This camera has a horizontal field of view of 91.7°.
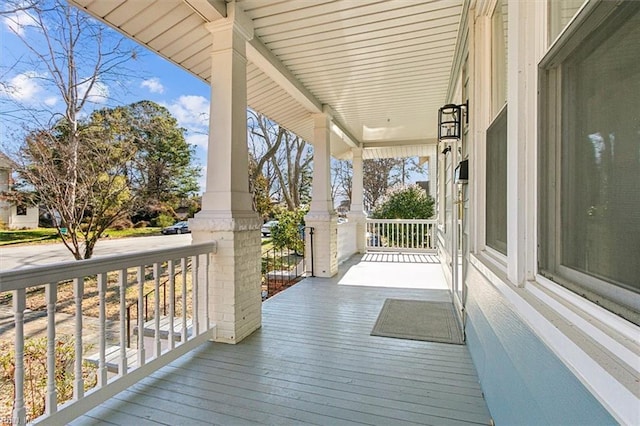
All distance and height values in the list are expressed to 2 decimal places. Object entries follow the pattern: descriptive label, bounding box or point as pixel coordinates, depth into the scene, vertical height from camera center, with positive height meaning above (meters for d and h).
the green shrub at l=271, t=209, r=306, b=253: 8.01 -0.42
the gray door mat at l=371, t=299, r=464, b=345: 3.04 -1.18
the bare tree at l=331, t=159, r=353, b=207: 18.03 +2.13
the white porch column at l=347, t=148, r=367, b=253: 8.38 +0.19
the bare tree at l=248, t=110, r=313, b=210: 12.16 +2.41
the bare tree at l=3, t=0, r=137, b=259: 5.31 +1.74
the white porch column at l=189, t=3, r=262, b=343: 2.91 +0.27
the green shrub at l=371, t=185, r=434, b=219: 9.42 +0.28
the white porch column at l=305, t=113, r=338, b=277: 5.67 +0.10
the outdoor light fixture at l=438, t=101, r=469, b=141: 3.18 +0.99
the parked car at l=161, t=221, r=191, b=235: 9.24 -0.39
